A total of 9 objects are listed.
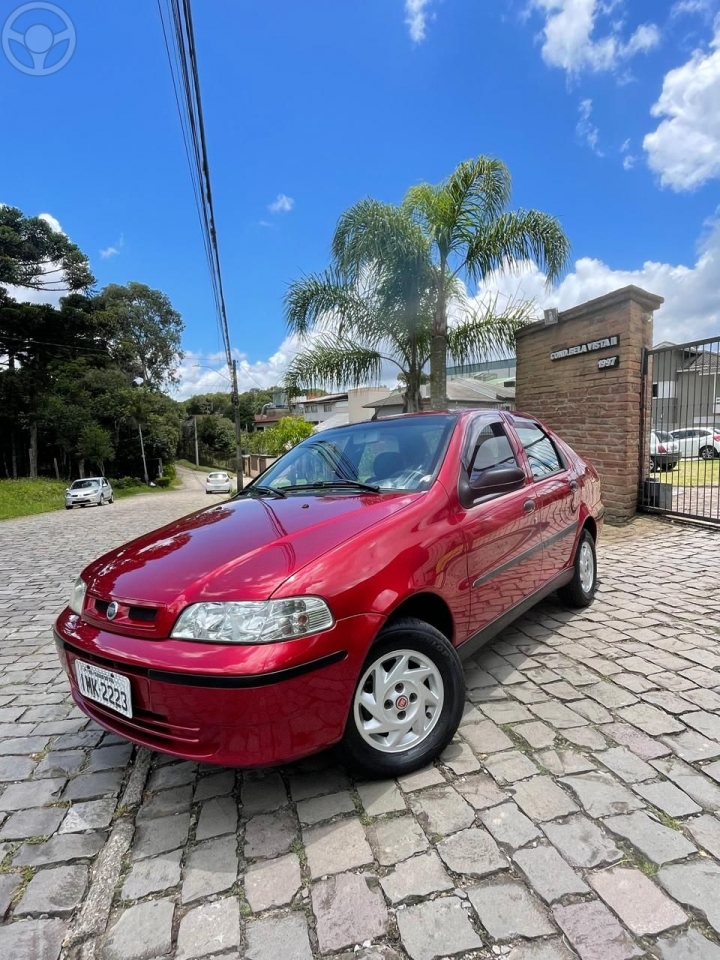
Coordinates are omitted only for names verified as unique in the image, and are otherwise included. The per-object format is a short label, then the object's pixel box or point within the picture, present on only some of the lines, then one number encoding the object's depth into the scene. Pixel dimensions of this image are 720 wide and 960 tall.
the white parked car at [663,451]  7.57
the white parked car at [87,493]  22.95
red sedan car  1.84
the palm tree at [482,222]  8.37
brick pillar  6.84
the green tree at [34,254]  28.89
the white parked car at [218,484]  31.45
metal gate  6.71
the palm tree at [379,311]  8.39
